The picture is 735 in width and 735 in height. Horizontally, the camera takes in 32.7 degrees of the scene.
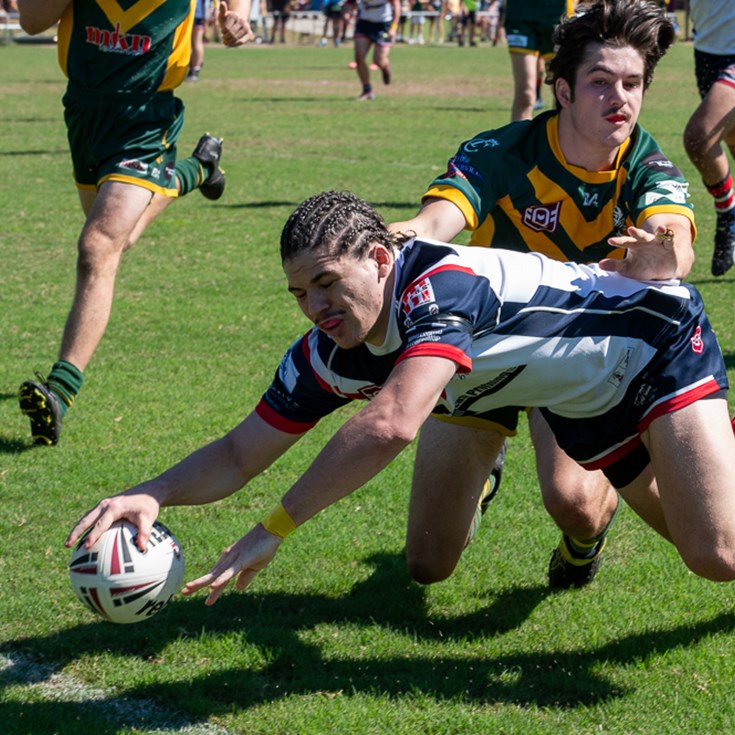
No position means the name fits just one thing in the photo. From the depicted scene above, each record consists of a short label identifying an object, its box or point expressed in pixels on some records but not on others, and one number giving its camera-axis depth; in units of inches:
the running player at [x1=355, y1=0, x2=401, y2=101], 826.2
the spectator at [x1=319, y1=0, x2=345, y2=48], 1596.9
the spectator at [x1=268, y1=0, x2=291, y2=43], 1664.6
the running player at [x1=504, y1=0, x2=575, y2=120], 491.5
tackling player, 166.1
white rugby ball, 135.6
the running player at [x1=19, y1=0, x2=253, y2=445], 235.9
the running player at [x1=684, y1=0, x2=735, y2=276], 320.2
